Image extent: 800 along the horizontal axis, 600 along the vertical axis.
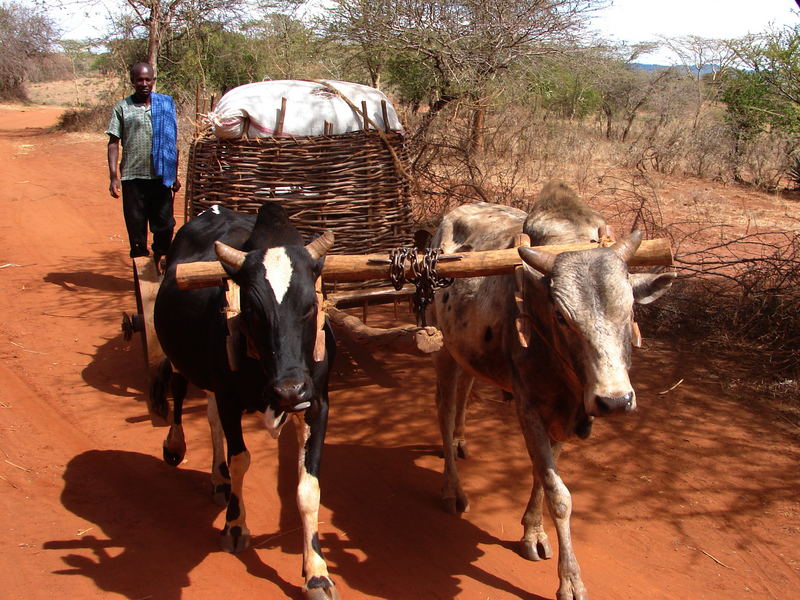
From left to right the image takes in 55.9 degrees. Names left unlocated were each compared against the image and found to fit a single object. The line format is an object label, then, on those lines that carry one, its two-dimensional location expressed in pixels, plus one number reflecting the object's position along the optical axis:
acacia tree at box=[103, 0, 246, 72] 15.50
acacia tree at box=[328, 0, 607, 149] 8.68
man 6.24
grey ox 2.93
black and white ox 2.99
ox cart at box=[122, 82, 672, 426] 4.87
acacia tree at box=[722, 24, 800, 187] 9.48
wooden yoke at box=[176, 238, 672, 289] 3.19
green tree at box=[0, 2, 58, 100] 33.53
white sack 4.80
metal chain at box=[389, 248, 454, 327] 3.39
